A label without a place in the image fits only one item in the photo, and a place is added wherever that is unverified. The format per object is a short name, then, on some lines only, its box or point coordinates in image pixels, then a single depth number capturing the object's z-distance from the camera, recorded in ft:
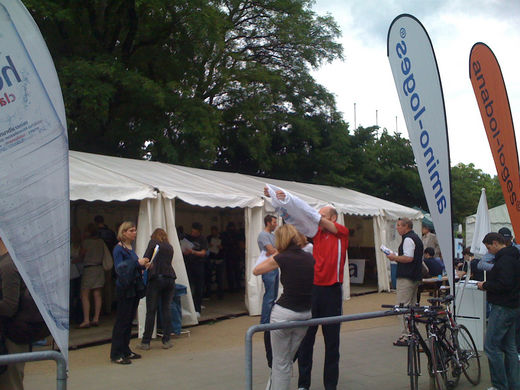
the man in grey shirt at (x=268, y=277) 26.22
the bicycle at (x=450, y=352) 17.46
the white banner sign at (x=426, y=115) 17.76
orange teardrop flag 21.80
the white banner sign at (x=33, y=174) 11.25
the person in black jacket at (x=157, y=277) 25.04
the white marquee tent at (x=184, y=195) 27.12
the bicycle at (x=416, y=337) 16.65
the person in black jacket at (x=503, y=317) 17.66
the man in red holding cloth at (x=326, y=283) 17.02
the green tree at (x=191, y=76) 50.42
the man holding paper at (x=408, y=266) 25.56
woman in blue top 22.40
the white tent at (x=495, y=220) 70.38
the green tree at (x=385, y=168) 83.87
